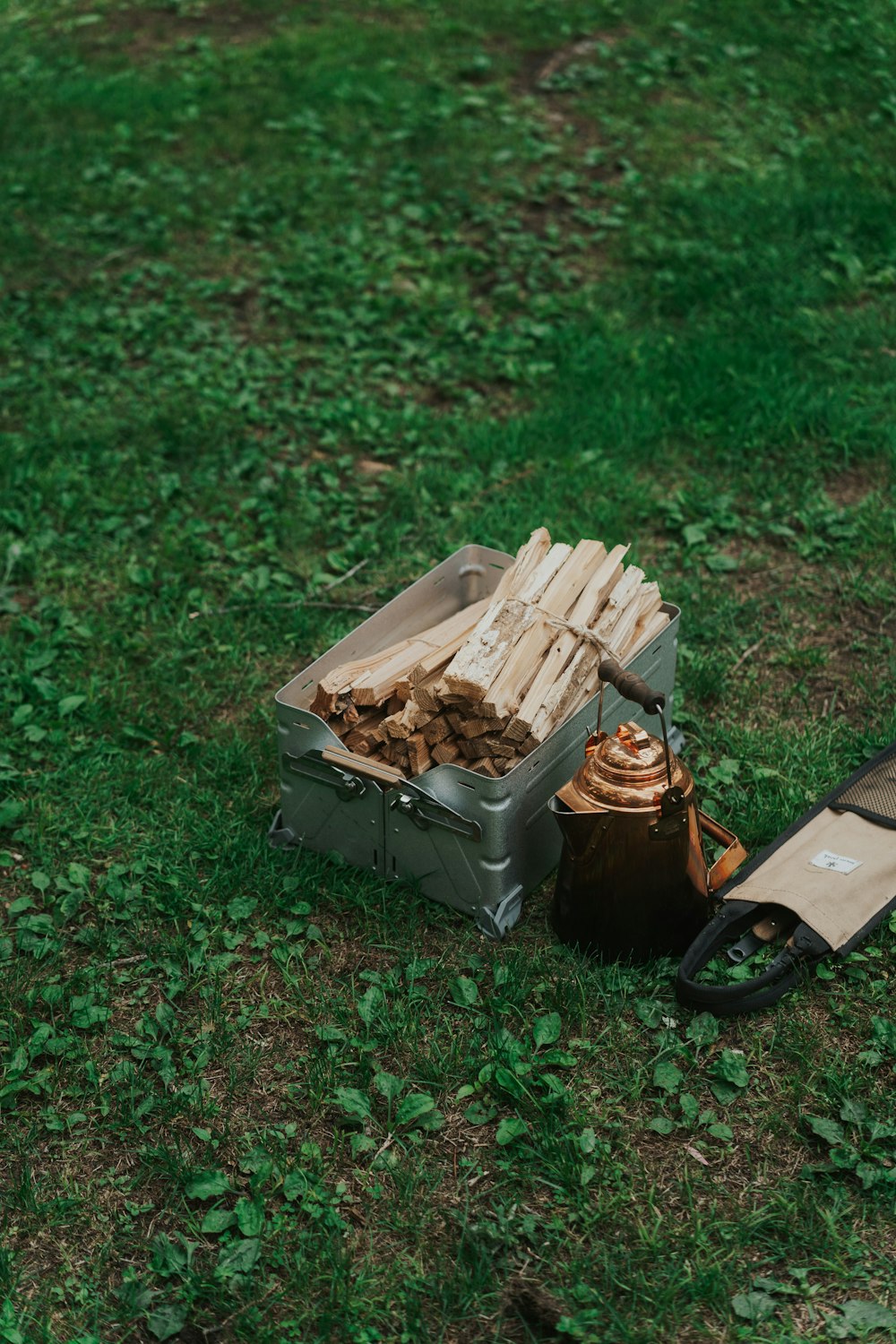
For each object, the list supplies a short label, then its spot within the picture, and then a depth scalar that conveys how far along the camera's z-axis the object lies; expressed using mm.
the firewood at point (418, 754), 3865
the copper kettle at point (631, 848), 3523
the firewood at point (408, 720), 3859
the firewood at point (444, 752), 3883
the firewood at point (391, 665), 4012
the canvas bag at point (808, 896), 3615
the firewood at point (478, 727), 3803
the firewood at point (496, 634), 3764
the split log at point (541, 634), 3787
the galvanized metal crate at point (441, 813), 3730
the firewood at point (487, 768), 3811
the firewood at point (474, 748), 3828
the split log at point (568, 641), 3785
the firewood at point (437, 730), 3879
